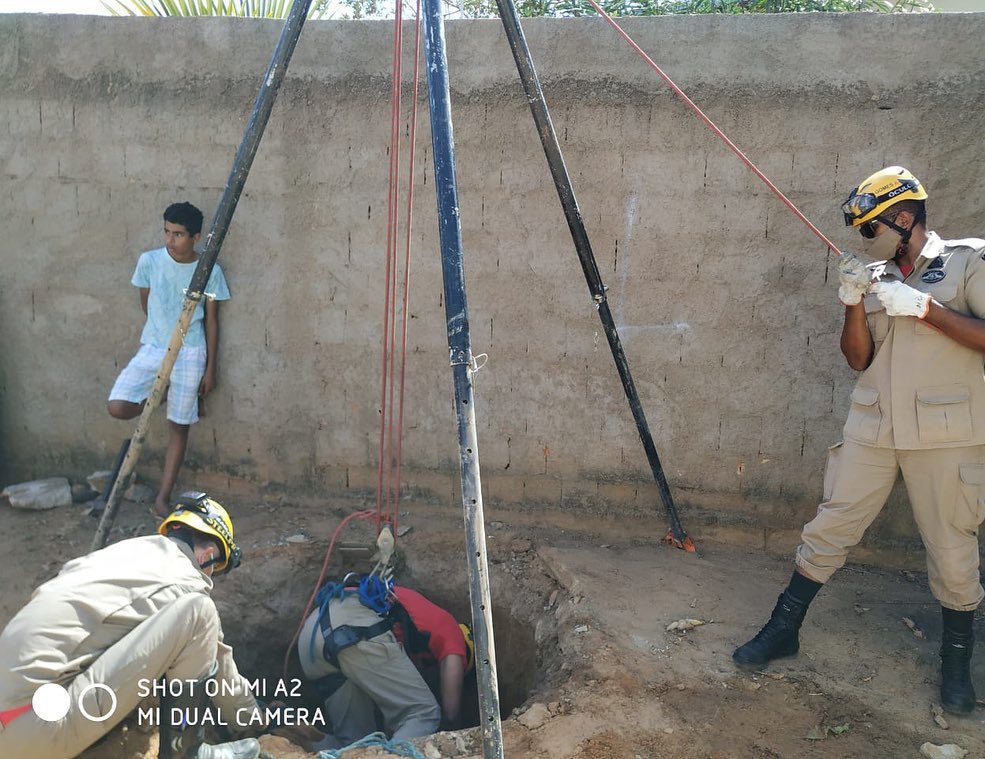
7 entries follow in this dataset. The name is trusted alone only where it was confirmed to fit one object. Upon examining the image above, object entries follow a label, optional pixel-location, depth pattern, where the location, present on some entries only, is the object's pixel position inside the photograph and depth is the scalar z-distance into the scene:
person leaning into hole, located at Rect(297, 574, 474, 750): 3.80
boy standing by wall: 4.53
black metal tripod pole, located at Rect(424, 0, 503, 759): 2.53
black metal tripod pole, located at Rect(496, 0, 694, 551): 3.53
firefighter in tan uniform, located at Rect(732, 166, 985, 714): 3.01
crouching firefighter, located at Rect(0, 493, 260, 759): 2.53
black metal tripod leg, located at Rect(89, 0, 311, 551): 3.55
